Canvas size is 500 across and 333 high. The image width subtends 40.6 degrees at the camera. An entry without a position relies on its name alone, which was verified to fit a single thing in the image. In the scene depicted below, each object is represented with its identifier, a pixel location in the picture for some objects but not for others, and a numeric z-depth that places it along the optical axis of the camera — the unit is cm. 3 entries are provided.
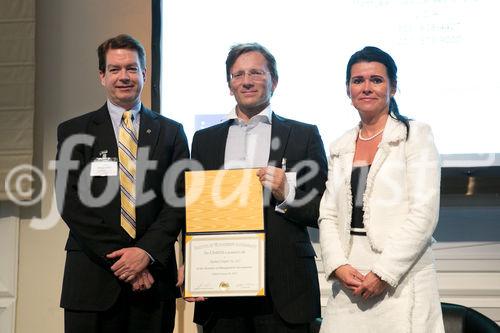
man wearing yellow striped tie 232
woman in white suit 201
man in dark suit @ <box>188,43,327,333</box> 231
